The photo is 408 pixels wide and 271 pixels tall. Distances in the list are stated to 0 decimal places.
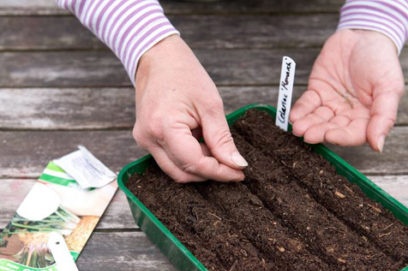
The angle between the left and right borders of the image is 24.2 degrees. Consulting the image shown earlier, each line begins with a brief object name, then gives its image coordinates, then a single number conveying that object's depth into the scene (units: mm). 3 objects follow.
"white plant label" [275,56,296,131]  869
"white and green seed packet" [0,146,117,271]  860
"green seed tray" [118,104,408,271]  809
